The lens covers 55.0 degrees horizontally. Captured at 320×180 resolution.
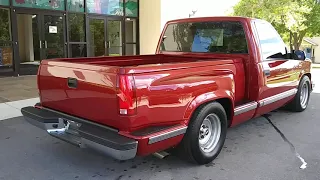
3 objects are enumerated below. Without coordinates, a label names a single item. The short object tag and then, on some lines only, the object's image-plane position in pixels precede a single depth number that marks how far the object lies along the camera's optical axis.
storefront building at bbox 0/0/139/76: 11.35
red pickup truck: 2.96
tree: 18.52
